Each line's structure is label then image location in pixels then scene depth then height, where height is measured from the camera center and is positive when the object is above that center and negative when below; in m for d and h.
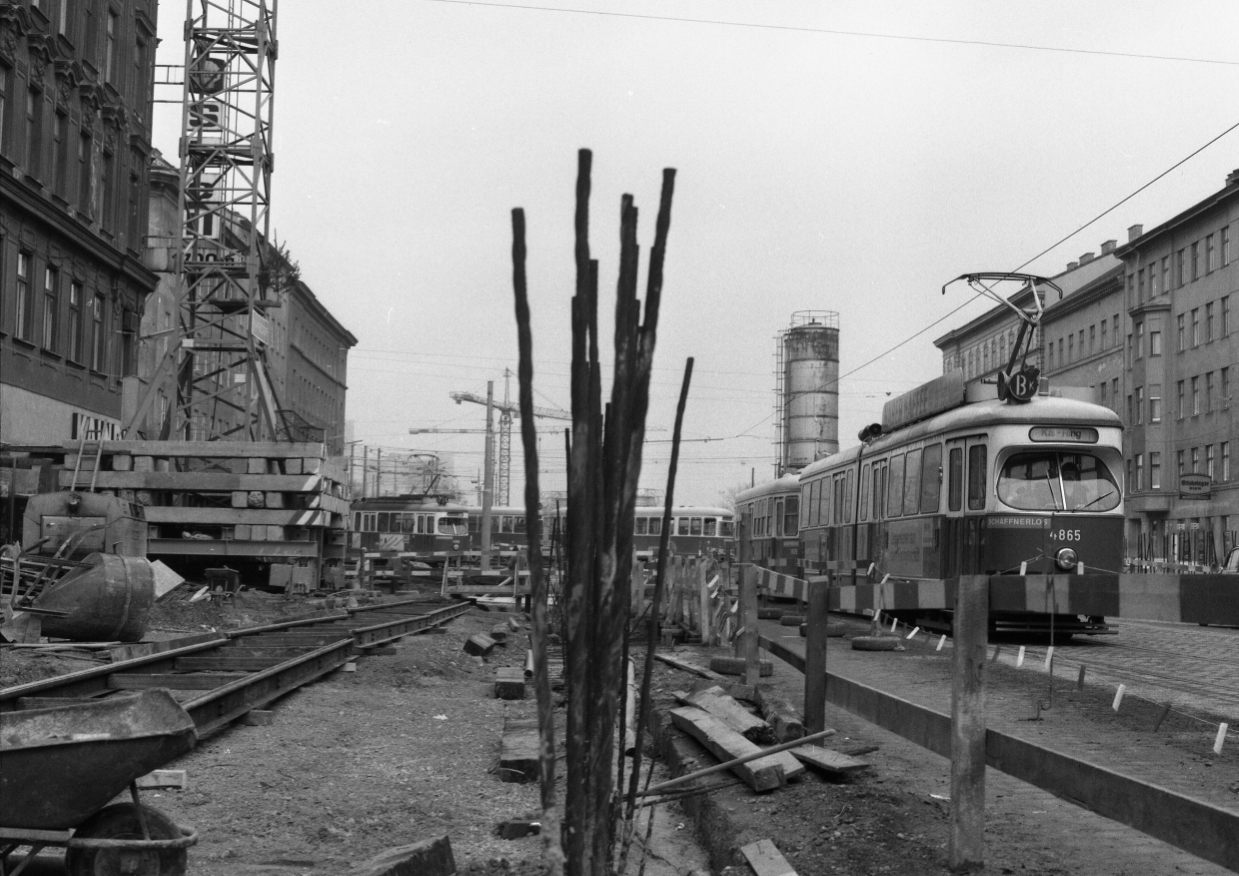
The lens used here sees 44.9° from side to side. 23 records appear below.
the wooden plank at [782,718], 8.10 -1.01
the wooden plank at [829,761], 7.21 -1.08
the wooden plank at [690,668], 12.62 -1.21
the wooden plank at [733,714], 8.54 -1.06
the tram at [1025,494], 18.72 +0.64
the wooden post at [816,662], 7.99 -0.66
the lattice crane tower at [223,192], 32.78 +7.61
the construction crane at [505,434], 89.57 +6.53
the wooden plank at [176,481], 23.91 +0.67
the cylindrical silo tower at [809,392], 80.88 +8.06
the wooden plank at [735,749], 7.08 -1.11
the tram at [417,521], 59.09 +0.31
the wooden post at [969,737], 5.39 -0.70
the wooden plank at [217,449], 23.91 +1.21
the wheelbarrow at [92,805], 4.91 -0.95
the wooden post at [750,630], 11.34 -0.70
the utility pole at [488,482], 54.25 +1.79
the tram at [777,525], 32.28 +0.31
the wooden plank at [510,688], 12.84 -1.34
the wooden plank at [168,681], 11.02 -1.19
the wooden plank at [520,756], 8.20 -1.24
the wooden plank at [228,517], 24.33 +0.13
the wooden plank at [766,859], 5.45 -1.20
